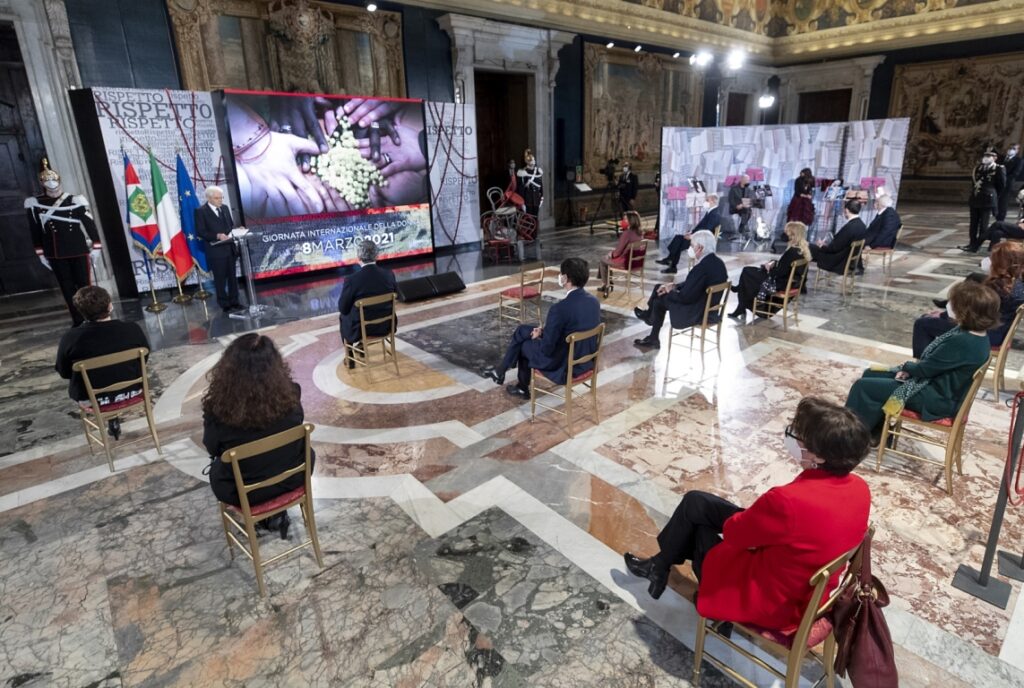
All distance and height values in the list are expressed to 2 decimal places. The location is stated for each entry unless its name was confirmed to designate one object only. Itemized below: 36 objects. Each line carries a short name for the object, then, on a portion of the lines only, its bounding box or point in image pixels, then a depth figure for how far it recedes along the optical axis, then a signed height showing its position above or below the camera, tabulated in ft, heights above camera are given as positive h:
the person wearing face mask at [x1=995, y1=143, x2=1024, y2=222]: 34.32 -1.30
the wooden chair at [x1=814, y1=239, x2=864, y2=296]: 22.75 -4.25
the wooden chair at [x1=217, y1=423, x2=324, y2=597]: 7.46 -4.55
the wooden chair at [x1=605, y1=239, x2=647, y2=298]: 23.40 -3.78
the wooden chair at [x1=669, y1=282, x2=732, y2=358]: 16.11 -4.11
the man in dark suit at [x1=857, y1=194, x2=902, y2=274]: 26.50 -3.24
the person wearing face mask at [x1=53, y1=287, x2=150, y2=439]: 11.29 -3.04
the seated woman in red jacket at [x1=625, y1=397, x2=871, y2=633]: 5.50 -3.53
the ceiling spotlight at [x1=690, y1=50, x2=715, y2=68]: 42.80 +7.74
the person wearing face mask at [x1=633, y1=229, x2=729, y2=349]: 16.52 -3.56
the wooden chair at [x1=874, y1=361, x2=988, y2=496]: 9.89 -4.92
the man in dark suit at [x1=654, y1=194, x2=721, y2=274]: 27.17 -3.65
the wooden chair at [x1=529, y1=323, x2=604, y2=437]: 12.03 -4.58
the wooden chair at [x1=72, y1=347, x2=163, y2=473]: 10.67 -4.12
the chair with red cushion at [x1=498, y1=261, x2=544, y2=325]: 19.80 -4.72
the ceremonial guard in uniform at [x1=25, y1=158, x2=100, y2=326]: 19.42 -1.51
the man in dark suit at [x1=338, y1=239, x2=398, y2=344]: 15.55 -3.02
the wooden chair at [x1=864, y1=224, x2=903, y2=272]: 26.58 -4.98
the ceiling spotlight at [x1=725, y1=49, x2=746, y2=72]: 43.52 +7.73
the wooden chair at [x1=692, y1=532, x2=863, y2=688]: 5.35 -4.87
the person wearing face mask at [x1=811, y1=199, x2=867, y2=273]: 23.43 -3.44
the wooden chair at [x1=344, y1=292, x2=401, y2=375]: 15.10 -4.36
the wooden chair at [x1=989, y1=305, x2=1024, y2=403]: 12.92 -4.79
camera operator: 40.83 -1.47
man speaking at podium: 21.42 -2.40
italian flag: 23.29 -1.86
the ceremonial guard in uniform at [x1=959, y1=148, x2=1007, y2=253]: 30.66 -2.09
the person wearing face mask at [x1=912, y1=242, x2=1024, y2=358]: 13.64 -3.48
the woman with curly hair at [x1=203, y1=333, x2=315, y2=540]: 8.10 -3.20
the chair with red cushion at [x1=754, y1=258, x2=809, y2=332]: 19.10 -4.69
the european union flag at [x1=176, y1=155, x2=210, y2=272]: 24.11 -0.97
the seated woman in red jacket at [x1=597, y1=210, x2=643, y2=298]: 23.48 -3.59
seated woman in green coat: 9.78 -3.76
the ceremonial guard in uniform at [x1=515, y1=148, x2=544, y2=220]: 36.83 -0.95
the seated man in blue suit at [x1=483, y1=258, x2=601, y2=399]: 12.66 -3.45
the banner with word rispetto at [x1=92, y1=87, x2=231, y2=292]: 23.12 +1.92
